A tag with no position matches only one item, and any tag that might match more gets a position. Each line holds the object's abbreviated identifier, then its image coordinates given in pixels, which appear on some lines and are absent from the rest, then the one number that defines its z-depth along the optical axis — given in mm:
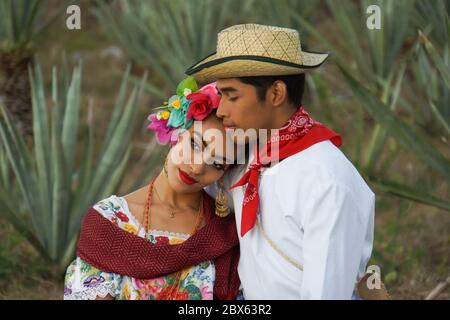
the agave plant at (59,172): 8764
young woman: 5640
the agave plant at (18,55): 11310
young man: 5142
